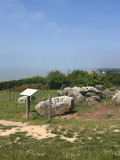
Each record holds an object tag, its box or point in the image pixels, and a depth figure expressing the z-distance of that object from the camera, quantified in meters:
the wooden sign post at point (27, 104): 10.30
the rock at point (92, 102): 13.30
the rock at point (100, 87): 20.41
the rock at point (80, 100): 13.73
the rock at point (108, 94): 16.38
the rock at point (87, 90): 16.12
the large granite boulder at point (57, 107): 11.21
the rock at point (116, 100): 13.07
